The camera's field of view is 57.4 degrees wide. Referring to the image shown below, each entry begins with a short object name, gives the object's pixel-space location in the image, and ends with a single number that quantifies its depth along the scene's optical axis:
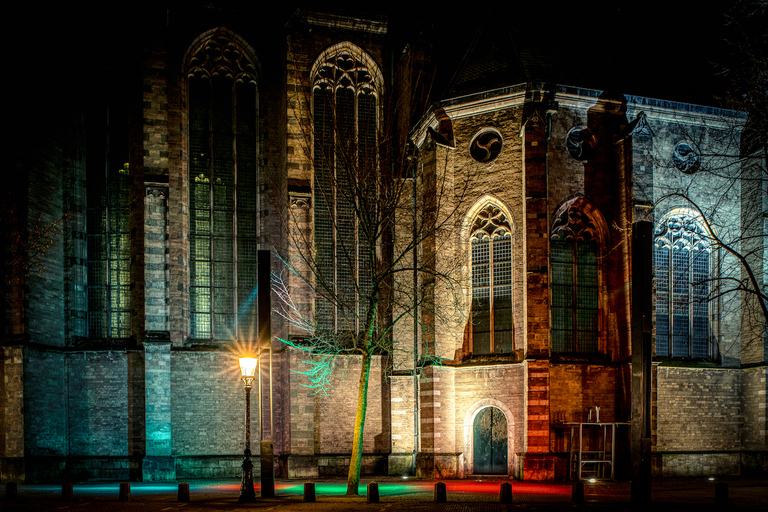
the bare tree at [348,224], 21.33
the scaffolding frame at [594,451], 18.94
